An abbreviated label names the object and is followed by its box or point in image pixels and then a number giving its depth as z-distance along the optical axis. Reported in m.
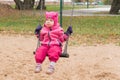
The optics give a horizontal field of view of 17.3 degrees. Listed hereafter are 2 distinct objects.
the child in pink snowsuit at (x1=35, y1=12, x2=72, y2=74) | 6.27
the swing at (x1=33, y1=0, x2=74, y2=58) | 6.65
